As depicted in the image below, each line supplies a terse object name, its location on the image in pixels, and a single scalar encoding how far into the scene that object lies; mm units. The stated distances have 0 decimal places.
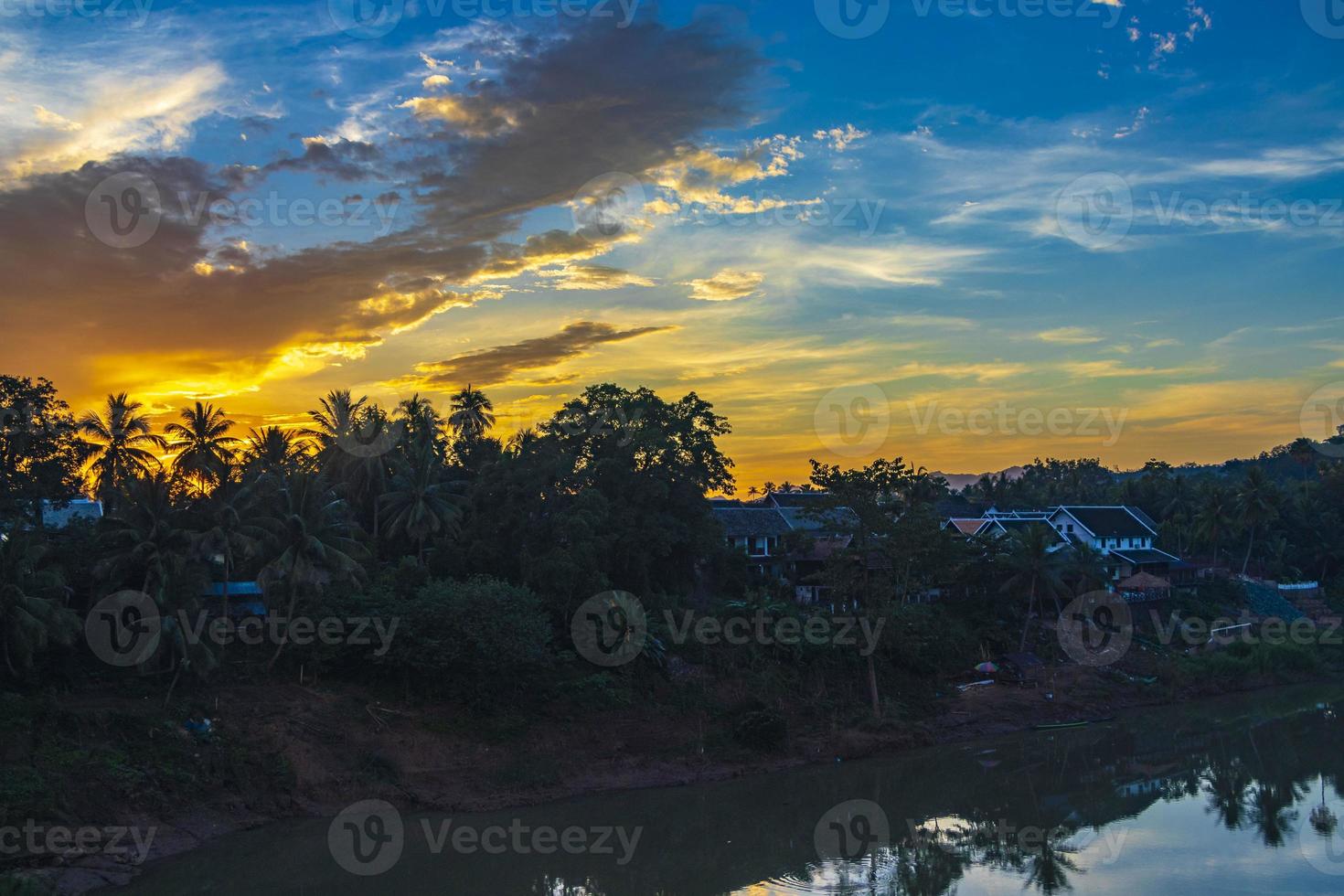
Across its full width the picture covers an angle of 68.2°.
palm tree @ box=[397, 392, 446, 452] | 46188
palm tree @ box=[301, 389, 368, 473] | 43906
